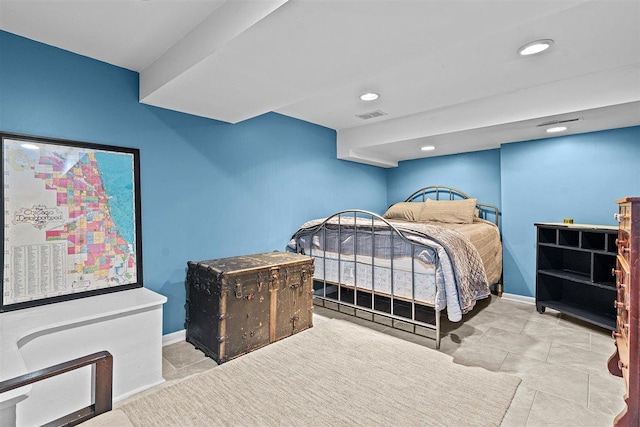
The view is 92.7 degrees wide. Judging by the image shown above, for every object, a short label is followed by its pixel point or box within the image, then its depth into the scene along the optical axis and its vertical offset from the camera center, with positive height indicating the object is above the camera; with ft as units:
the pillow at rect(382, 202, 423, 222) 14.98 -0.09
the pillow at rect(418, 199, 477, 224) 13.51 -0.10
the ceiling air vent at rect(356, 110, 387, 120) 11.64 +3.73
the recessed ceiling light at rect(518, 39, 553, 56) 6.64 +3.61
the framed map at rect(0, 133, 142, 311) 6.31 -0.17
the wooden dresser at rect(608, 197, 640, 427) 4.03 -1.47
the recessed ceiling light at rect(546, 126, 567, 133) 10.31 +2.71
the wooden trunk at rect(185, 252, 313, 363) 7.49 -2.44
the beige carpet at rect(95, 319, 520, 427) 5.42 -3.68
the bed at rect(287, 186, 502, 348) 8.03 -1.56
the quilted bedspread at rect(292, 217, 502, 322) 7.83 -1.48
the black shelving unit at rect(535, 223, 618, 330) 9.31 -2.18
